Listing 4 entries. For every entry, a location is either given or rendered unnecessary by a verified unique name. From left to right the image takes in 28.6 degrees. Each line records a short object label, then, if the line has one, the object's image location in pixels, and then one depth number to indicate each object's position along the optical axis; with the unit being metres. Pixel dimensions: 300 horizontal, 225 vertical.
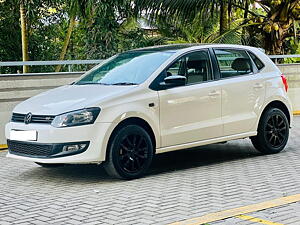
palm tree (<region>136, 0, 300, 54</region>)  15.34
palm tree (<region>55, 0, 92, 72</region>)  15.19
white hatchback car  7.06
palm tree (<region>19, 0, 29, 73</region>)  16.45
